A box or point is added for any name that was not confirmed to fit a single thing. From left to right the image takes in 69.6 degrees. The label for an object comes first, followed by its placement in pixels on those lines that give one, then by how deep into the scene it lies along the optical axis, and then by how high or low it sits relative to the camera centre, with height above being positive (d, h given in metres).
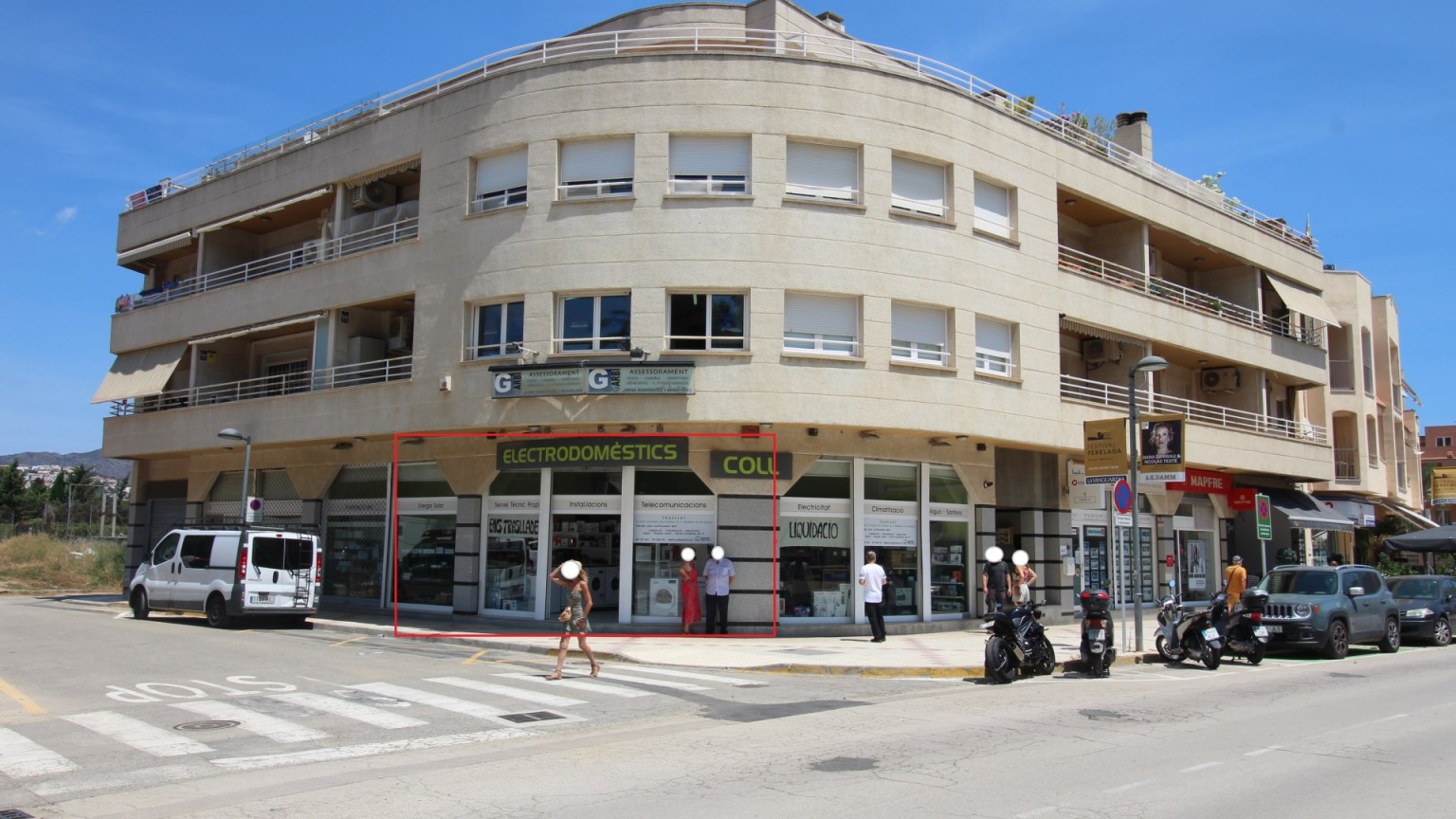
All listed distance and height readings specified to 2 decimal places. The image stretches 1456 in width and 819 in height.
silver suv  18.80 -1.15
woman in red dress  20.77 -1.05
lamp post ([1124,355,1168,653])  18.36 +1.94
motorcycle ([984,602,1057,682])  14.91 -1.45
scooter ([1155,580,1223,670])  17.06 -1.50
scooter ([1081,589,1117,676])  15.68 -1.37
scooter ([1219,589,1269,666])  17.80 -1.42
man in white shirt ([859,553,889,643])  19.61 -0.96
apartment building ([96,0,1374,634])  20.94 +4.65
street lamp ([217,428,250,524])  25.14 +2.34
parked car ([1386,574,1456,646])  22.52 -1.23
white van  21.39 -0.85
